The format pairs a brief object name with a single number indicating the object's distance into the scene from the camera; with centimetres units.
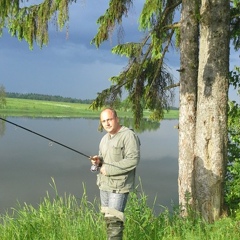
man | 385
